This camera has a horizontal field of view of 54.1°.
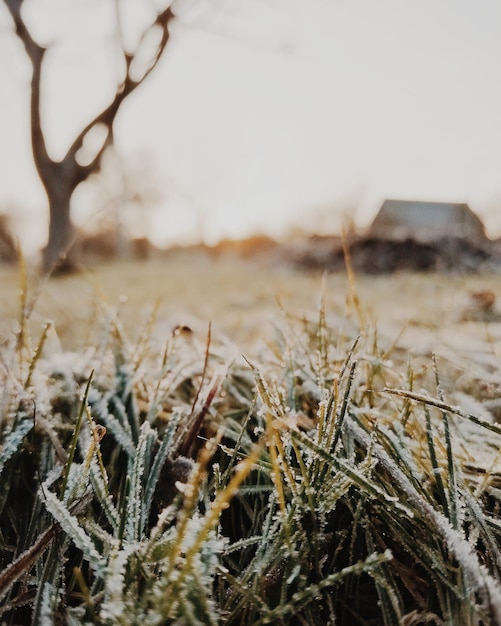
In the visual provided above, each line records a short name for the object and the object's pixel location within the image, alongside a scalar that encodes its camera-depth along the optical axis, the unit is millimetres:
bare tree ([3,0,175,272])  8344
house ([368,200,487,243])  21547
